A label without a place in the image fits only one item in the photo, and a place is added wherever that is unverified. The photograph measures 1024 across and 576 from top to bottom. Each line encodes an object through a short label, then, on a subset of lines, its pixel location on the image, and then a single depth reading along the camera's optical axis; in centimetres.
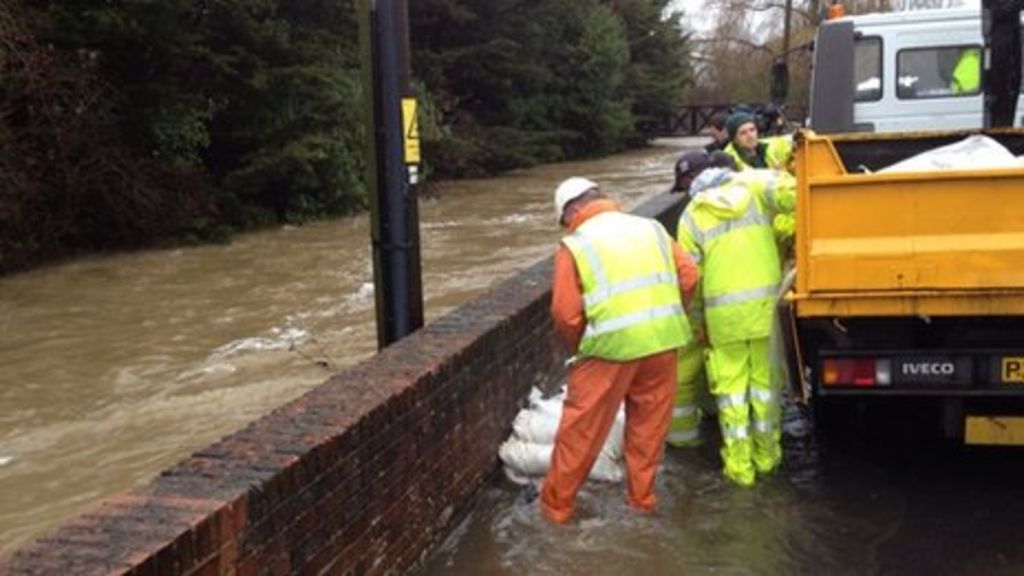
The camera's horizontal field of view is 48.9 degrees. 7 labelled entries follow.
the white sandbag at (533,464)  551
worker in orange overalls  479
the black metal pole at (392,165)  540
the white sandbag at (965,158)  502
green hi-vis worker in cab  973
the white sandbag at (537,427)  567
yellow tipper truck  478
